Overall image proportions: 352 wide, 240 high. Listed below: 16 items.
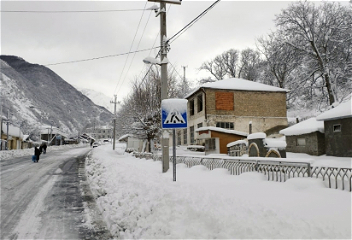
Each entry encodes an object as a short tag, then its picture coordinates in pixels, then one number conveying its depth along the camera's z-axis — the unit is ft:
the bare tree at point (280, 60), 115.65
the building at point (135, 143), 144.05
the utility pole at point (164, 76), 36.40
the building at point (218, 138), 77.97
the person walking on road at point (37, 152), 73.74
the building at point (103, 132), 590.96
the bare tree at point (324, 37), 98.37
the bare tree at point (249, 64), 173.88
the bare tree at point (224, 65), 182.70
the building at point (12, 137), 168.69
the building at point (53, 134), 315.27
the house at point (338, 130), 48.75
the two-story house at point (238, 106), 96.07
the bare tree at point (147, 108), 92.12
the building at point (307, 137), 57.21
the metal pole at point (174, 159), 27.91
